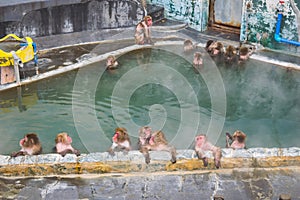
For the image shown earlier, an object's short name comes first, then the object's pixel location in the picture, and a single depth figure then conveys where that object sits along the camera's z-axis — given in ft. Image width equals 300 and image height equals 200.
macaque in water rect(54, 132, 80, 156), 36.72
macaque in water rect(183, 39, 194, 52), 56.39
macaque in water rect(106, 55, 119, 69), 52.21
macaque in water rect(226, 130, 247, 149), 36.73
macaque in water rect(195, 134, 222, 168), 35.19
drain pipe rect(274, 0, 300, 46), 54.19
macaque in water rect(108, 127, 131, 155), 36.38
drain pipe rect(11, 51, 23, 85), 47.78
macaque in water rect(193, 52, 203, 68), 53.16
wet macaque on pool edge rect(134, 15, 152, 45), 58.03
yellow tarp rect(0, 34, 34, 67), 48.08
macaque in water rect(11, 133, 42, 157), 36.32
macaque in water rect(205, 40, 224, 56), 55.26
